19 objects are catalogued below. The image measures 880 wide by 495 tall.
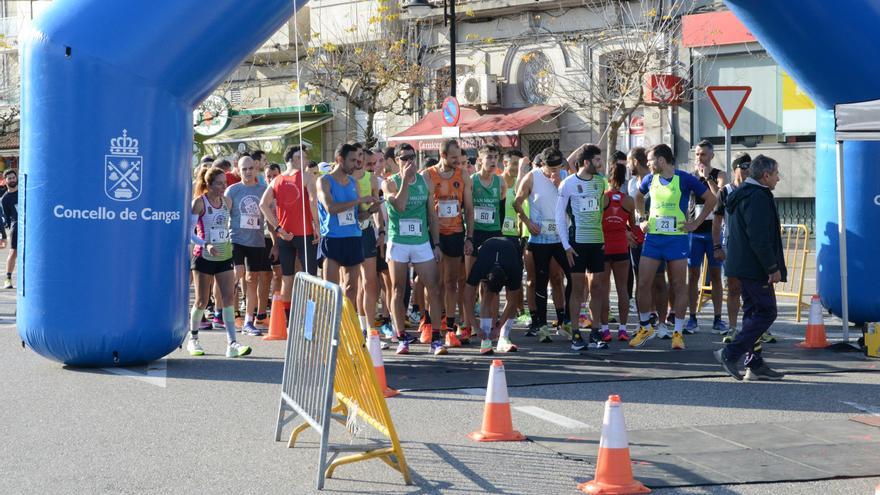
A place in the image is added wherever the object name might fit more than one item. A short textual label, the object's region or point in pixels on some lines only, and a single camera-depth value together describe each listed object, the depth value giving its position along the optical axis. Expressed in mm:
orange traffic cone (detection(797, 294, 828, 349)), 11164
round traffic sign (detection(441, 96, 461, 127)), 18422
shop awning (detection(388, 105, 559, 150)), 29125
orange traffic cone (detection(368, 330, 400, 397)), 8445
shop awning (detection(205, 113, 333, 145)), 33531
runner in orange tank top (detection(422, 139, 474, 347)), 11648
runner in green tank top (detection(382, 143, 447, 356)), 11312
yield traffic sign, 15023
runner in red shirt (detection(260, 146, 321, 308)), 12672
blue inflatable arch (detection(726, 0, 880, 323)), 10664
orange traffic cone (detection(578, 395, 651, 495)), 5930
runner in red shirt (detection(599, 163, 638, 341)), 11891
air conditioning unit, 30078
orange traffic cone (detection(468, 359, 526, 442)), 7172
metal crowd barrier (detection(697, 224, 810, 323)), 13203
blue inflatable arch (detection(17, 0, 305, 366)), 9633
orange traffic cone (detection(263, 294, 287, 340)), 12172
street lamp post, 23953
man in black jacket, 9422
